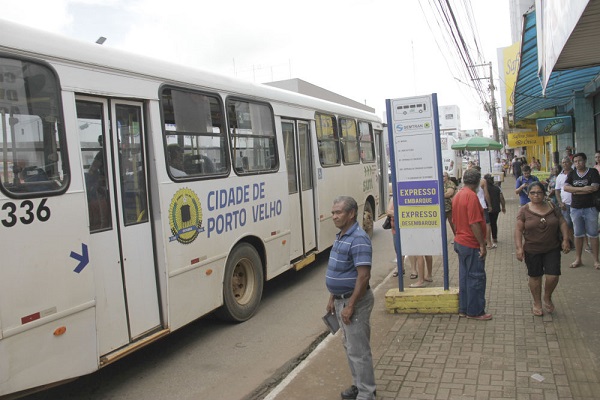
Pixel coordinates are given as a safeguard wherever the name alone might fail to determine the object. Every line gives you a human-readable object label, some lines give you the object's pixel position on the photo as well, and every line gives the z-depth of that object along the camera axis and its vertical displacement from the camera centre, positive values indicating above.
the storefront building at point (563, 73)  4.32 +1.23
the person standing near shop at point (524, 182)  10.52 -0.59
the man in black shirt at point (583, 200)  7.23 -0.73
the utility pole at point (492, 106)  35.66 +3.92
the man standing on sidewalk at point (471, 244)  5.50 -0.96
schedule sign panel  5.96 -0.11
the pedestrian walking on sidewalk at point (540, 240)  5.30 -0.94
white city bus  3.54 -0.15
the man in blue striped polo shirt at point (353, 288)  3.58 -0.88
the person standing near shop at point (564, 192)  8.02 -0.67
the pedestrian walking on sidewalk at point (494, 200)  9.77 -0.85
